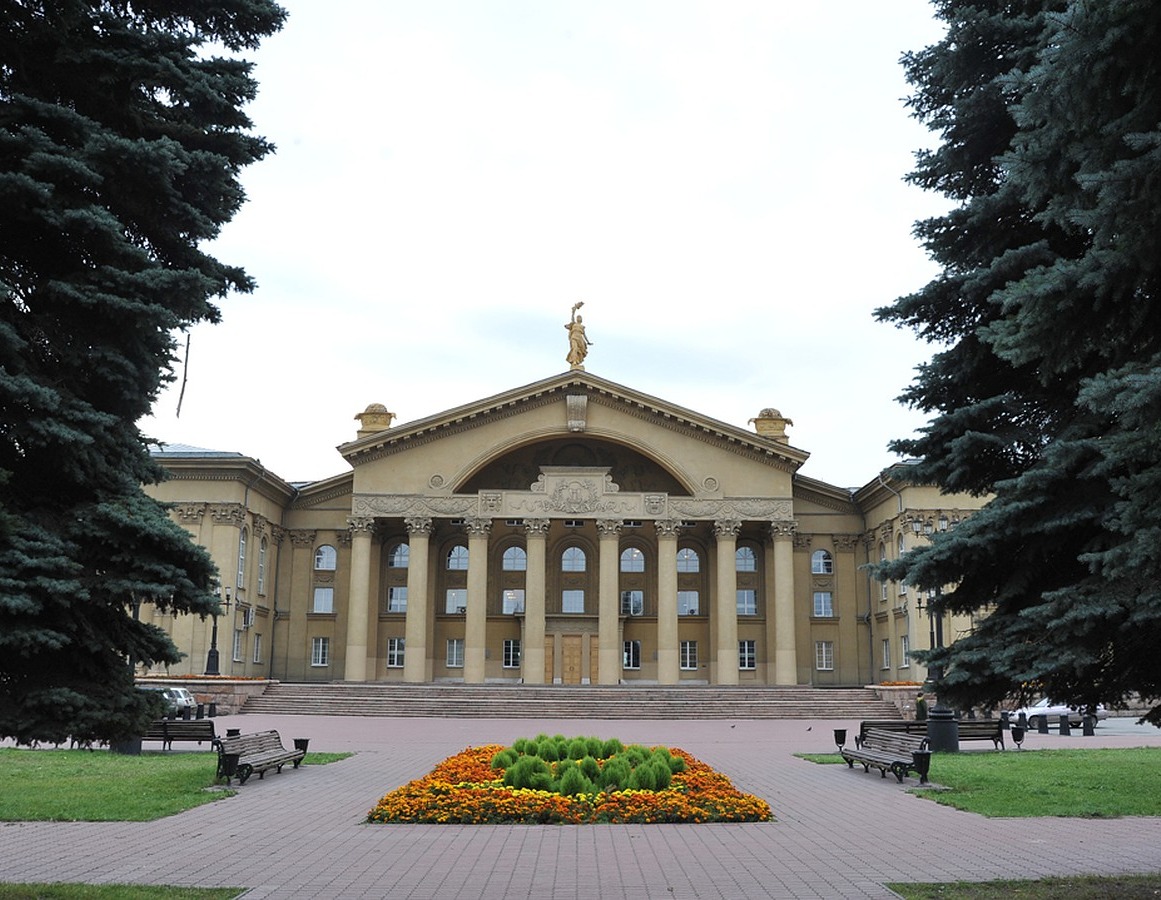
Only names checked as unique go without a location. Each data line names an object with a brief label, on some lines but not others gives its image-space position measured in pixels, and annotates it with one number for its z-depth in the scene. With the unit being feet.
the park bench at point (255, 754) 55.93
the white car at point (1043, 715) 117.56
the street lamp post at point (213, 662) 134.51
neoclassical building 153.07
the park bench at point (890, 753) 58.08
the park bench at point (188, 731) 70.64
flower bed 44.19
